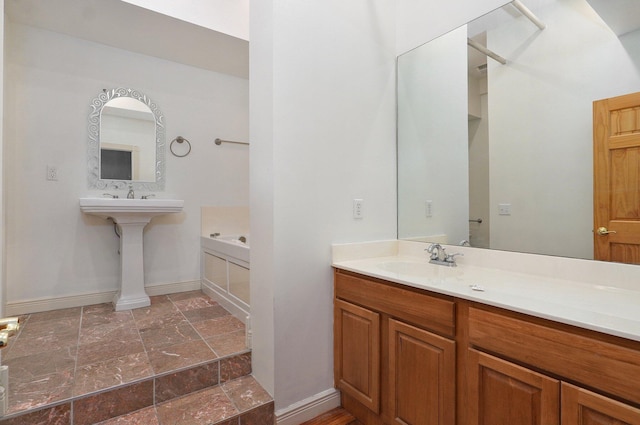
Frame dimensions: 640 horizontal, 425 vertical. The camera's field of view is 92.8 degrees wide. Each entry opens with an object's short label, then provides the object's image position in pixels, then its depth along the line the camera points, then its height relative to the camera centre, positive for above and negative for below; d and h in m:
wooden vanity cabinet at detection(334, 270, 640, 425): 0.82 -0.52
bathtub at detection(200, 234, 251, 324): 2.32 -0.50
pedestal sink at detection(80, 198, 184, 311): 2.55 -0.25
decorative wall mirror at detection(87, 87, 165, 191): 2.77 +0.70
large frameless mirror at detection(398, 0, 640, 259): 1.31 +0.47
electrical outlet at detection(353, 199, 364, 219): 1.83 +0.04
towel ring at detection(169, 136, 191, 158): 3.10 +0.76
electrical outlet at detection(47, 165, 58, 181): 2.58 +0.37
